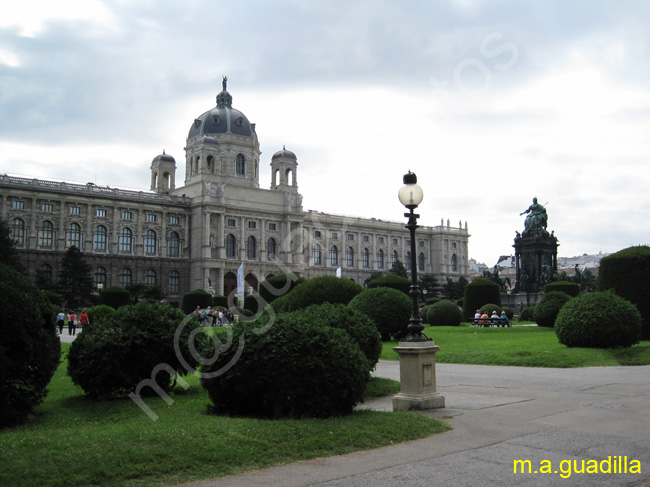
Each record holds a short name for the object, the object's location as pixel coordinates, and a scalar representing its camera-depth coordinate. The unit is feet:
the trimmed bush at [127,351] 33.68
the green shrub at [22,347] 25.49
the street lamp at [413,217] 31.83
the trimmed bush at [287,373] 27.45
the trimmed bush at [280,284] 113.96
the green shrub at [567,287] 109.91
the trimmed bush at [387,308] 77.71
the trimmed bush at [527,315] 119.03
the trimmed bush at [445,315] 108.99
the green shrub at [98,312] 114.62
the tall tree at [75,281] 197.98
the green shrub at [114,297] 166.50
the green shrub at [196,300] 161.89
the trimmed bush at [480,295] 125.70
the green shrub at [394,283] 111.14
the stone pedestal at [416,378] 30.35
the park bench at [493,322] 101.57
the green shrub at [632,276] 69.67
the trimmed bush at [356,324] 38.24
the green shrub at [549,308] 91.35
